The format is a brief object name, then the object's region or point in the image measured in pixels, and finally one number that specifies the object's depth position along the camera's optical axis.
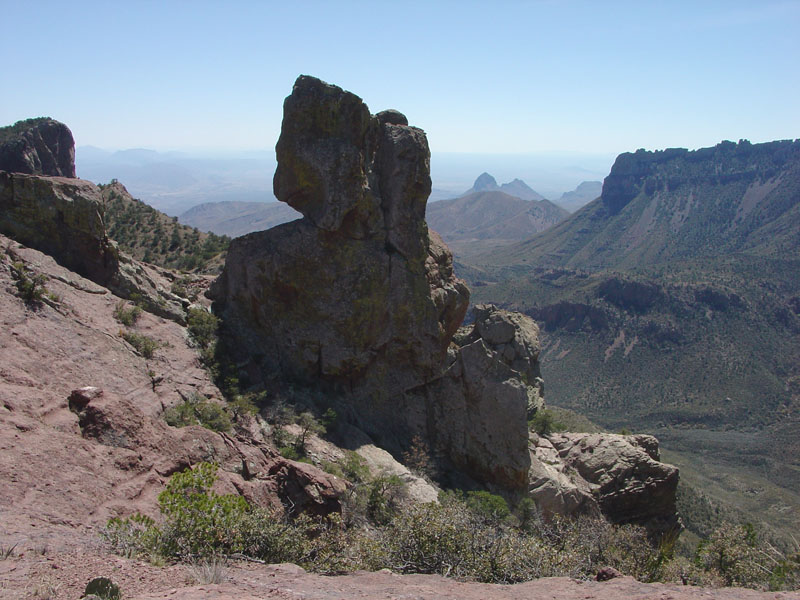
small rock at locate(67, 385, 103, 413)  12.88
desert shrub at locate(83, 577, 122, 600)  7.39
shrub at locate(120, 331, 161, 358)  19.66
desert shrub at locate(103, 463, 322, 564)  9.95
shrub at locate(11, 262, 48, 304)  17.25
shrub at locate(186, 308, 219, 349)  23.02
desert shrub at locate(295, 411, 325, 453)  20.91
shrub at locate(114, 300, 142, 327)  20.30
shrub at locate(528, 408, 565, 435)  32.28
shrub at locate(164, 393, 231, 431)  17.36
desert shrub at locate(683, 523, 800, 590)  14.41
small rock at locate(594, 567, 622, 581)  11.94
